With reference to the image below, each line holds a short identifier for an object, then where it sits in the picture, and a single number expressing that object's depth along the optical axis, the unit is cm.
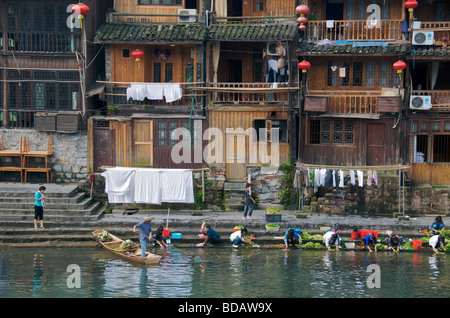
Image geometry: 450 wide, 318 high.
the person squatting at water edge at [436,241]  2883
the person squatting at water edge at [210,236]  2945
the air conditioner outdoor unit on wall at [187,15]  3462
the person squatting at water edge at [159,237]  2911
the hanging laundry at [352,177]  3200
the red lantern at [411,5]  3288
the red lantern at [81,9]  3233
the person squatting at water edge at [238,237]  2936
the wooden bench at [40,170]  3381
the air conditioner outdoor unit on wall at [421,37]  3347
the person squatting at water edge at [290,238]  2923
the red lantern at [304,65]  3312
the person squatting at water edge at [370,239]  2920
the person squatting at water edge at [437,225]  2983
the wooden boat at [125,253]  2650
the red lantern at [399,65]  3281
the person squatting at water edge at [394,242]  2908
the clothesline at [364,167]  3198
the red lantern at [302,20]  3339
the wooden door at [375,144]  3456
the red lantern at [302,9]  3316
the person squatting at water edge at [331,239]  2912
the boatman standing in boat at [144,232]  2661
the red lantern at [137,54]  3347
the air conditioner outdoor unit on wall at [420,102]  3356
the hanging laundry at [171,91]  3400
